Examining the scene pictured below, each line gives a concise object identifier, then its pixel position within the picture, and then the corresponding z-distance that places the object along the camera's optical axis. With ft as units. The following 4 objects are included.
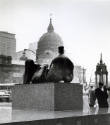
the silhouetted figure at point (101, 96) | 43.16
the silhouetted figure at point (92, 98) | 46.63
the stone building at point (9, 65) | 256.73
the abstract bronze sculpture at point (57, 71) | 38.27
